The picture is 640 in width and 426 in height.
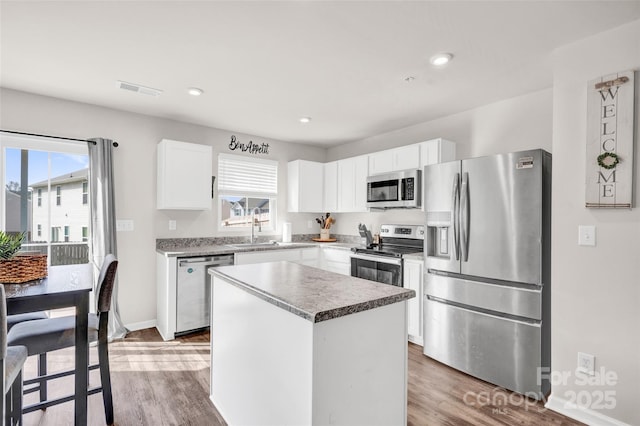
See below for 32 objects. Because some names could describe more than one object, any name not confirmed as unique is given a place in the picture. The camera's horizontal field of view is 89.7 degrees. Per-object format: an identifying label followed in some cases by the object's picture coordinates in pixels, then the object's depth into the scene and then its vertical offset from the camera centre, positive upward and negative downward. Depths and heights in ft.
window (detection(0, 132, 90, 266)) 9.95 +0.53
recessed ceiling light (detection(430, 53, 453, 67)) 7.54 +3.63
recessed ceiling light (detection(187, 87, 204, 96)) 9.63 +3.62
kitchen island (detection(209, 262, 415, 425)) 4.30 -2.11
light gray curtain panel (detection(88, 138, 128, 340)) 10.77 +0.25
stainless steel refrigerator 7.59 -1.54
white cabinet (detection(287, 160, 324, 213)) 15.40 +1.17
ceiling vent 9.24 +3.61
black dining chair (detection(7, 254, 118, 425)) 5.90 -2.36
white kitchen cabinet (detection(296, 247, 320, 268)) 14.11 -2.05
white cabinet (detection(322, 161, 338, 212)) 15.47 +1.14
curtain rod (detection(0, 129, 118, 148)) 9.71 +2.35
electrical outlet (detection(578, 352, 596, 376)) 6.68 -3.22
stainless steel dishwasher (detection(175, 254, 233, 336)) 11.21 -2.95
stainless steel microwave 11.50 +0.78
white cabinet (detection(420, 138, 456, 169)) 11.12 +2.08
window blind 14.23 +1.62
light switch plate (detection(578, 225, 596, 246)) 6.70 -0.52
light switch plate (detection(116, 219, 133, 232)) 11.53 -0.53
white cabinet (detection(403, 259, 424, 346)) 10.54 -2.75
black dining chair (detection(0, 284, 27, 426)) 4.25 -2.30
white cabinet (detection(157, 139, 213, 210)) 11.76 +1.31
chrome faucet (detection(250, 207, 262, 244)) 14.55 -0.53
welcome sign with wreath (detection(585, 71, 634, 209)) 6.19 +1.38
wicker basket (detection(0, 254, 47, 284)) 5.72 -1.07
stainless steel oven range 11.19 -1.57
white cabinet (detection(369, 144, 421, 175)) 11.85 +1.99
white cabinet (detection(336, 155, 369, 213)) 13.96 +1.19
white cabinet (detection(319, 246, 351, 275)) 13.32 -2.11
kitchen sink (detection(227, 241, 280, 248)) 13.21 -1.46
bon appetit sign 14.32 +2.94
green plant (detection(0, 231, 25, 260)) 5.78 -0.66
